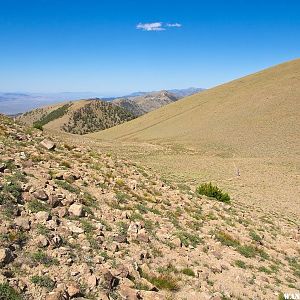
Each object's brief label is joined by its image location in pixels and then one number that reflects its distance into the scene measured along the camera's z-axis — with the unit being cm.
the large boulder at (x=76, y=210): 1143
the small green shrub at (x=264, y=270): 1179
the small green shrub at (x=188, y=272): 1026
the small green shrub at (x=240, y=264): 1181
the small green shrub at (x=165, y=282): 931
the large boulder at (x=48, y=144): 1926
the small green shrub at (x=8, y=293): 701
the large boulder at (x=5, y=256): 786
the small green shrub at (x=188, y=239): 1242
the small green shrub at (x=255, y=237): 1487
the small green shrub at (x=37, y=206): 1063
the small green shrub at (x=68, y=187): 1324
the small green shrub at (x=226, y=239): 1361
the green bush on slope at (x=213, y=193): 2128
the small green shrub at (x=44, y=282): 767
